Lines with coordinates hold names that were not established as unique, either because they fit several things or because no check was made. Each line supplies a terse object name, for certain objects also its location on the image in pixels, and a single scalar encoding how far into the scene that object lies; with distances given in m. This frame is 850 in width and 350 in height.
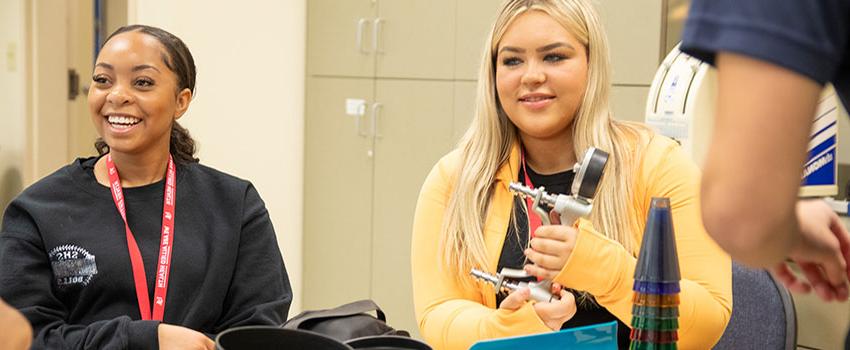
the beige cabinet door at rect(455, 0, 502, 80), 3.84
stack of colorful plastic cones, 1.09
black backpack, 1.53
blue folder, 1.17
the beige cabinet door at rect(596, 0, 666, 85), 3.29
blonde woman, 1.78
